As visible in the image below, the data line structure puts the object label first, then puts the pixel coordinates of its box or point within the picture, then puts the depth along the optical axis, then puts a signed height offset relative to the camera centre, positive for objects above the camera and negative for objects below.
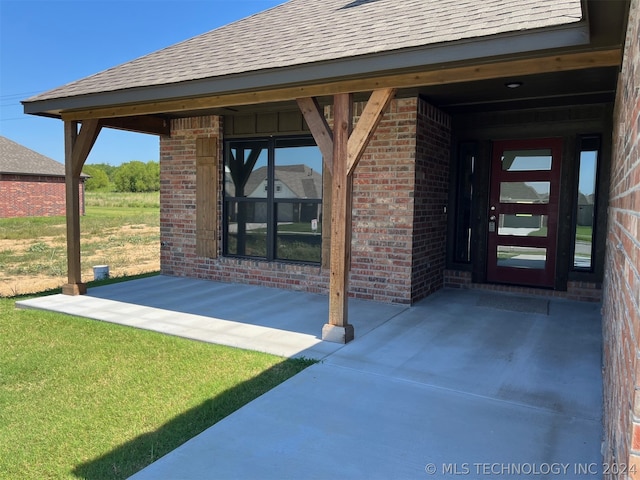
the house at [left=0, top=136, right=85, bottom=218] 28.36 +1.01
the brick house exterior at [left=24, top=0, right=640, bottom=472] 4.04 +0.90
